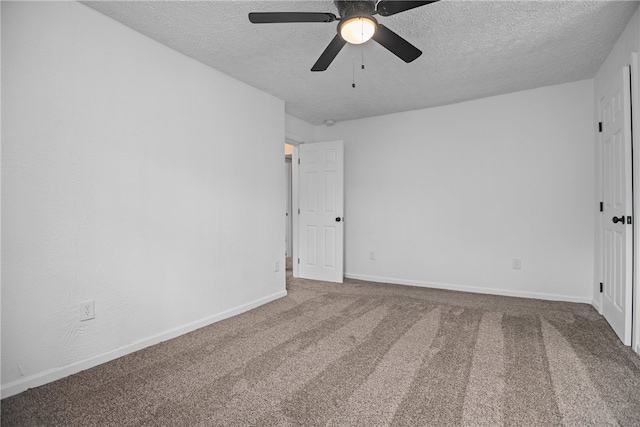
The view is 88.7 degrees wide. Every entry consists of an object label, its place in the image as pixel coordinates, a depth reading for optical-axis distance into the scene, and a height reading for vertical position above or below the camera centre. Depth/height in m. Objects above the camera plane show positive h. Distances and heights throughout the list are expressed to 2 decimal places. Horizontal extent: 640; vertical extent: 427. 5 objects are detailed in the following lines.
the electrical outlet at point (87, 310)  2.14 -0.64
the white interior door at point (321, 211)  4.68 +0.05
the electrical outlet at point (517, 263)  3.85 -0.56
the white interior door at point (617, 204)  2.43 +0.11
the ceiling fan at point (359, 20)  1.79 +1.12
